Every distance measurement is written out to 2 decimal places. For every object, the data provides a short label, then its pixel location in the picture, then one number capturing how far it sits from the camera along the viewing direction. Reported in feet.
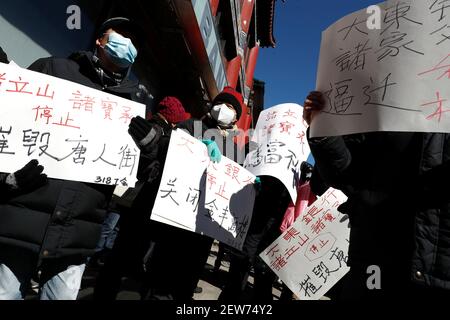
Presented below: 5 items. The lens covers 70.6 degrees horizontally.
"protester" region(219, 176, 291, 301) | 8.41
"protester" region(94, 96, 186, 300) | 6.22
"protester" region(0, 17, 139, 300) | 4.23
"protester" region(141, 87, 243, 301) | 6.83
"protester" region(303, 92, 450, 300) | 3.17
